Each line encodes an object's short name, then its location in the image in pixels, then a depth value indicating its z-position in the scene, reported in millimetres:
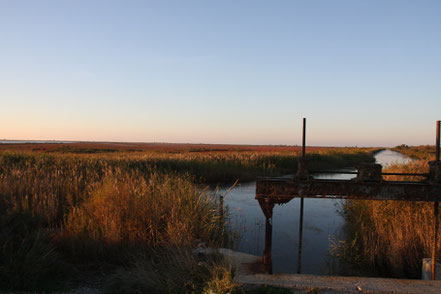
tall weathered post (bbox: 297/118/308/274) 3965
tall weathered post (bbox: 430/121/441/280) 3832
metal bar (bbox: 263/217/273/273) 4105
